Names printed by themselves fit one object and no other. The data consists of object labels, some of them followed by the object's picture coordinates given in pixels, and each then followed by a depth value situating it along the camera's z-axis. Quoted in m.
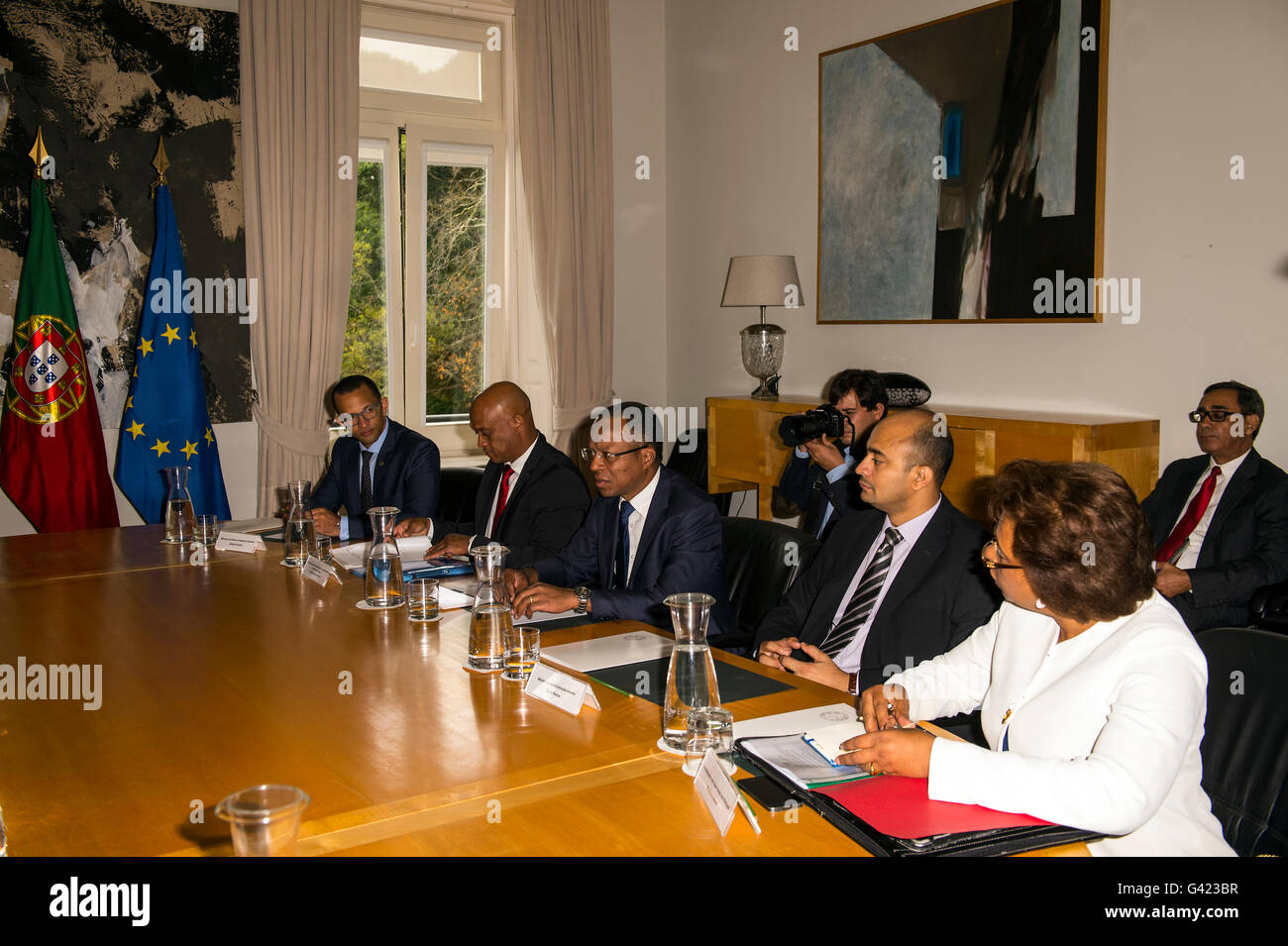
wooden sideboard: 3.97
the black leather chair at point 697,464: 6.04
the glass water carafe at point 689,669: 1.64
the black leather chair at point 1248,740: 1.61
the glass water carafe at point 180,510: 3.61
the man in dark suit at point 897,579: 2.42
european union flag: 5.09
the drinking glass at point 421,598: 2.56
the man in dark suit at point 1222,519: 3.39
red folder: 1.40
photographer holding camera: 3.89
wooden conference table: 1.43
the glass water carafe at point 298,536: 3.23
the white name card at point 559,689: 1.92
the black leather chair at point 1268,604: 3.24
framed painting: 4.31
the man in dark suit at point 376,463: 4.07
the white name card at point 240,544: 3.51
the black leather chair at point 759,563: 2.95
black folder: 1.34
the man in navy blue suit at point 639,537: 2.75
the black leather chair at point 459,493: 4.42
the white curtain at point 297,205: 5.38
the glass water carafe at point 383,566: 2.71
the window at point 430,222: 5.99
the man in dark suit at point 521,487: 3.61
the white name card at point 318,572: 2.97
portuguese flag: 4.81
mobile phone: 1.48
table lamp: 5.61
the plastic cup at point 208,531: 3.54
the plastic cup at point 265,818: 1.08
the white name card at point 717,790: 1.39
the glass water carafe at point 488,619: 2.15
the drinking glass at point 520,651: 2.10
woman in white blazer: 1.41
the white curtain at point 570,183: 6.18
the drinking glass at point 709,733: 1.67
